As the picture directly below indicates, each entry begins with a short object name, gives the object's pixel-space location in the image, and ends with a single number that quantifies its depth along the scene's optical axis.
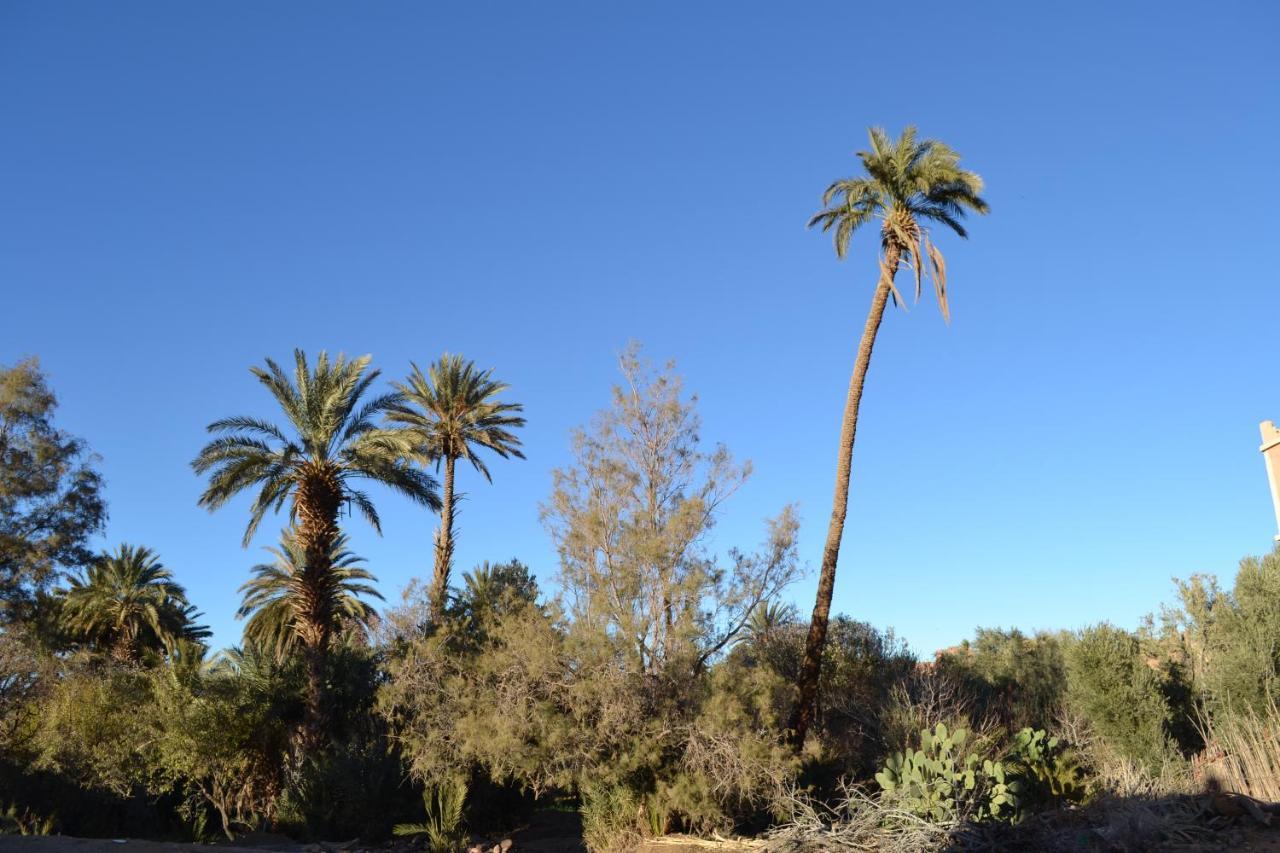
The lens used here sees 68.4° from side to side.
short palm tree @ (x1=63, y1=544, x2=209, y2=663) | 37.31
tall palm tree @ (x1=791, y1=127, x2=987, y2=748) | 22.09
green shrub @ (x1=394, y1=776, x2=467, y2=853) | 19.45
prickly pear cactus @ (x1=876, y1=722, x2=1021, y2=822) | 14.30
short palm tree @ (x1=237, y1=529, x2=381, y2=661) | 33.56
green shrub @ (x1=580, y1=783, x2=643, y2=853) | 18.16
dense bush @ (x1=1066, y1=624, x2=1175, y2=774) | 18.81
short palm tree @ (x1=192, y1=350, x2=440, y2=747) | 25.30
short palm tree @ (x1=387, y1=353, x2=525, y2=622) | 32.62
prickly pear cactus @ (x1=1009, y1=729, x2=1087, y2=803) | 16.20
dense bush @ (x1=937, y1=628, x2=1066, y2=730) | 24.75
